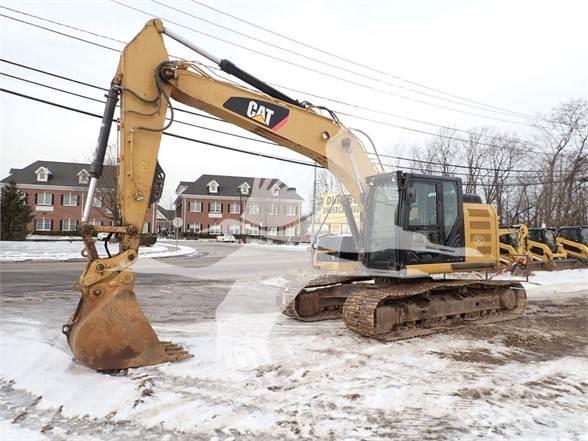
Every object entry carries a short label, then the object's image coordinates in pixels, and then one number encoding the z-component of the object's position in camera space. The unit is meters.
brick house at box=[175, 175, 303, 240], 65.50
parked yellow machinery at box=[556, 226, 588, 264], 20.91
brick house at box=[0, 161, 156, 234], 56.28
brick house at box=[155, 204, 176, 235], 76.12
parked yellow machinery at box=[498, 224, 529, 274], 16.47
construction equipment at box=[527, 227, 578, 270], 18.95
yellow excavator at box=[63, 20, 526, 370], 4.98
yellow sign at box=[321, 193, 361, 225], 7.62
